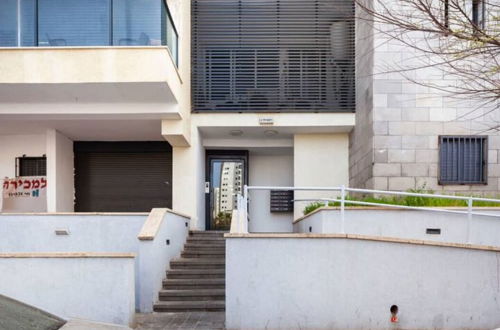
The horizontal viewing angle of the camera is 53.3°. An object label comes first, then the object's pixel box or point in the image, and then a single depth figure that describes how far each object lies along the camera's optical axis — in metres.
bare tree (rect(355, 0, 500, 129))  4.77
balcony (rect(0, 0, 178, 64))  9.34
